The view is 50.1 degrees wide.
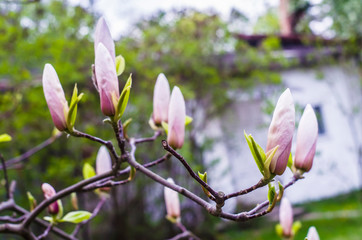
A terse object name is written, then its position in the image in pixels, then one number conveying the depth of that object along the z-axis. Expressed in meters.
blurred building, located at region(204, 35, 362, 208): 6.95
